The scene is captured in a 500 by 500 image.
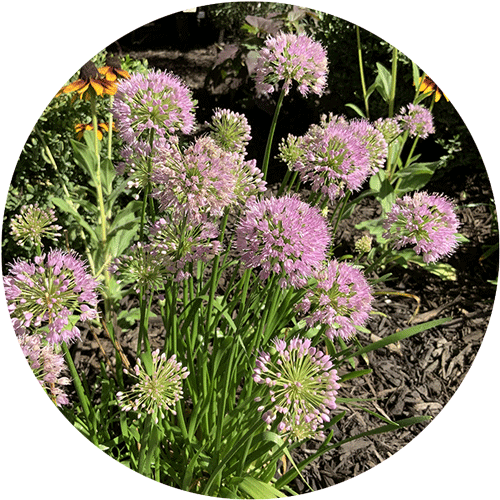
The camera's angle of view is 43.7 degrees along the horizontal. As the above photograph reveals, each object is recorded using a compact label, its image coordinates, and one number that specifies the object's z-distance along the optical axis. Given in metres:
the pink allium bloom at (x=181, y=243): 0.37
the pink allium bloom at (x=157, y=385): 0.35
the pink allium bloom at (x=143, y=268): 0.38
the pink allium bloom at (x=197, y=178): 0.33
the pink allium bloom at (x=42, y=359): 0.39
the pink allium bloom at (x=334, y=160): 0.39
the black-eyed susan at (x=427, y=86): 0.66
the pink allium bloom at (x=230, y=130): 0.41
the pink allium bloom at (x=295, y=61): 0.41
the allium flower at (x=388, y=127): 0.50
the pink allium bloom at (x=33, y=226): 0.41
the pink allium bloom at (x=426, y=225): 0.41
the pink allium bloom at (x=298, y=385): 0.31
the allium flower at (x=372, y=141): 0.42
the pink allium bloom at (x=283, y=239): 0.34
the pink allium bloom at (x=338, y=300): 0.37
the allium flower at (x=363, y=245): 0.53
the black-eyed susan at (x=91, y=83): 0.52
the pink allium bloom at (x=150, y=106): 0.38
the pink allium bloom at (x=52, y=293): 0.35
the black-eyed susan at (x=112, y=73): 0.53
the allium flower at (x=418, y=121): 0.60
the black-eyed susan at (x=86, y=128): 0.60
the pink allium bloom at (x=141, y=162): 0.38
